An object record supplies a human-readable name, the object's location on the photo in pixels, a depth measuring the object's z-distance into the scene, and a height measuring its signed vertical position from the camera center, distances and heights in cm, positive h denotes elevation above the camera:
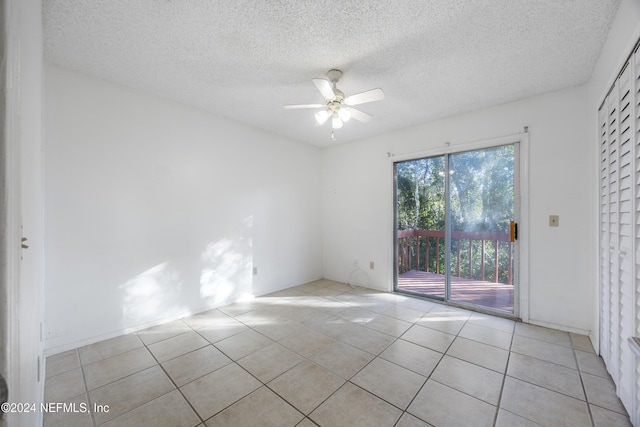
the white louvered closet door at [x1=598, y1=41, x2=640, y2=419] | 142 -11
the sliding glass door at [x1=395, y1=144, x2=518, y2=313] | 304 -12
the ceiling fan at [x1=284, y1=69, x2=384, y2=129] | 211 +97
